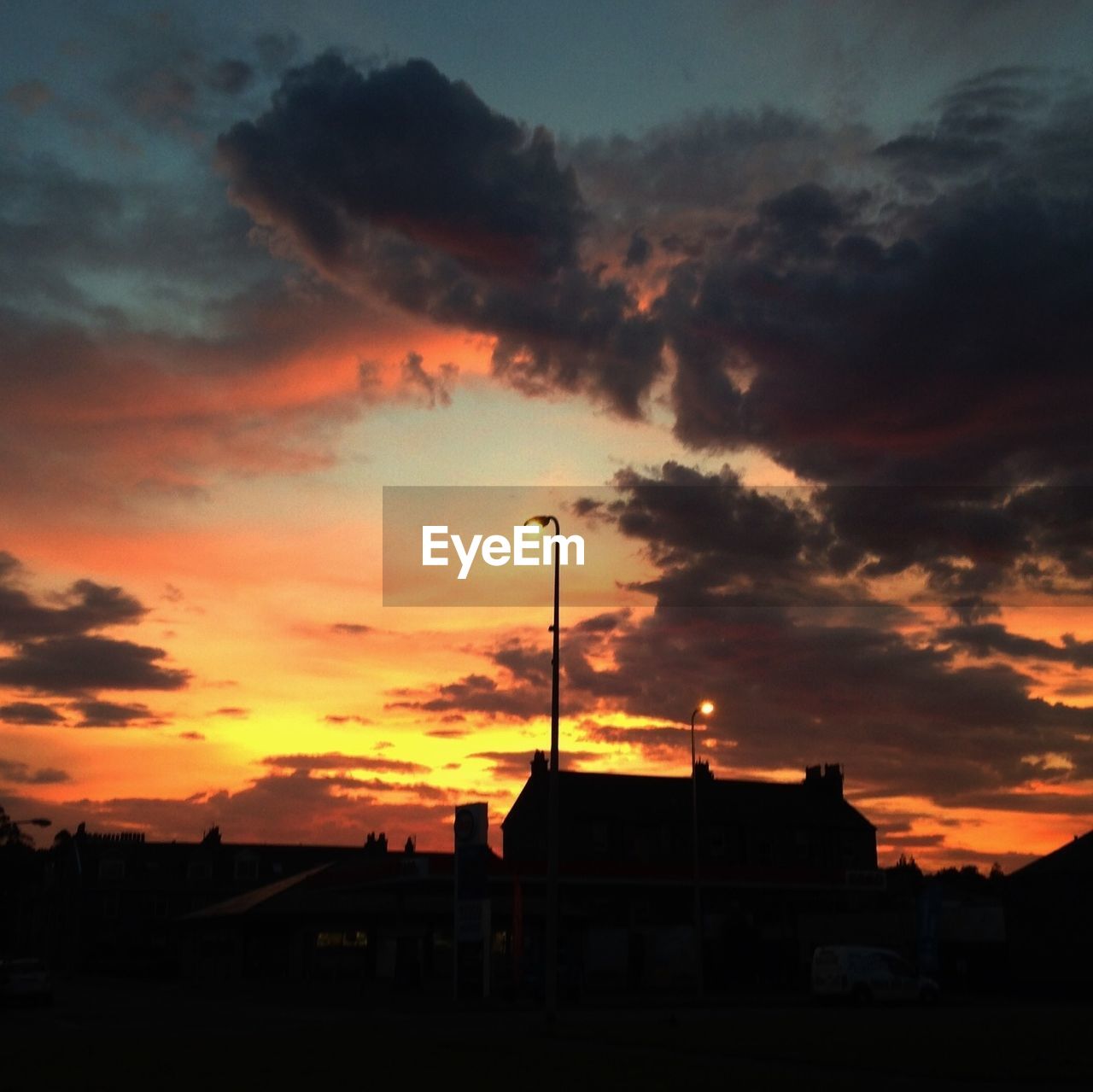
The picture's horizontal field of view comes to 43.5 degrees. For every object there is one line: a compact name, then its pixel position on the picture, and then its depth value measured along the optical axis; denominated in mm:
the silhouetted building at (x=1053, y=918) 65625
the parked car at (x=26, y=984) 53500
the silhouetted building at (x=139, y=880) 119188
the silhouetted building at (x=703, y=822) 95812
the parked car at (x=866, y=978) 51438
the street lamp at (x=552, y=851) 34644
